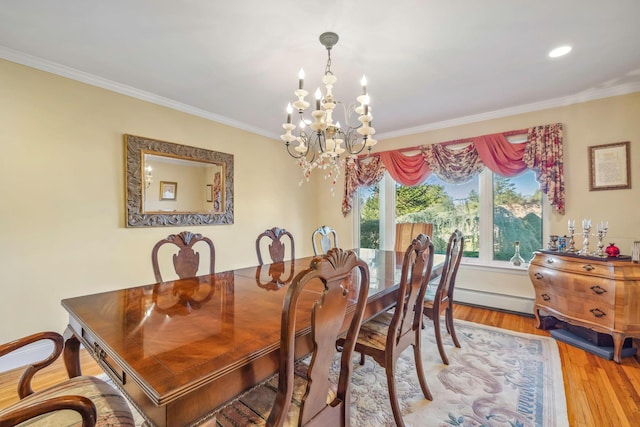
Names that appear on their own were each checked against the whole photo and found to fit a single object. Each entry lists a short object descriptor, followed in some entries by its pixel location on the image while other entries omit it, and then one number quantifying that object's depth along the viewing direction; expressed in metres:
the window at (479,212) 3.30
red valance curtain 2.97
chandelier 1.76
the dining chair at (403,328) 1.50
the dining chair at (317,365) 0.85
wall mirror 2.78
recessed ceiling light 2.08
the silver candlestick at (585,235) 2.60
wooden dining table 0.76
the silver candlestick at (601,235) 2.51
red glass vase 2.48
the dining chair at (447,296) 2.14
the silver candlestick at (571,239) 2.73
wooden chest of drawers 2.21
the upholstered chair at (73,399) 0.77
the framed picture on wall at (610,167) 2.68
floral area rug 1.62
